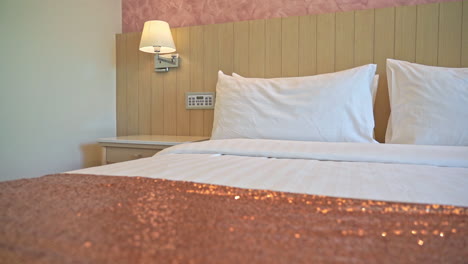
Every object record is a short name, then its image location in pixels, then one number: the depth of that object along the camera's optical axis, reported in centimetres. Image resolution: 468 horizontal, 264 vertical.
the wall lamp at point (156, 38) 198
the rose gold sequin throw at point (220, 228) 36
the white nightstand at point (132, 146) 179
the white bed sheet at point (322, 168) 66
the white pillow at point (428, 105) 133
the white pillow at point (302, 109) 150
